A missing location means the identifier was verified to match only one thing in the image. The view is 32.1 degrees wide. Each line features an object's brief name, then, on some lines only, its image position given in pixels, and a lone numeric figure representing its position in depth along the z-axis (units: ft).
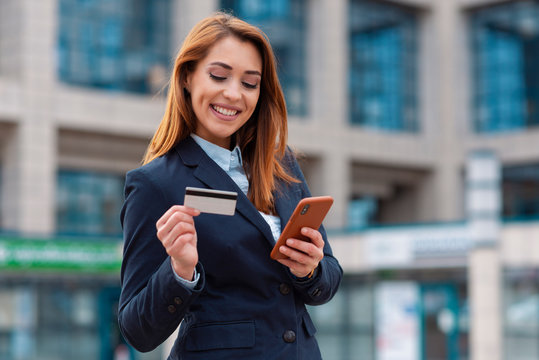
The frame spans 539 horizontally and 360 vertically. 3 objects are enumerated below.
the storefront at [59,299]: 82.58
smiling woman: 7.17
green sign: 83.20
